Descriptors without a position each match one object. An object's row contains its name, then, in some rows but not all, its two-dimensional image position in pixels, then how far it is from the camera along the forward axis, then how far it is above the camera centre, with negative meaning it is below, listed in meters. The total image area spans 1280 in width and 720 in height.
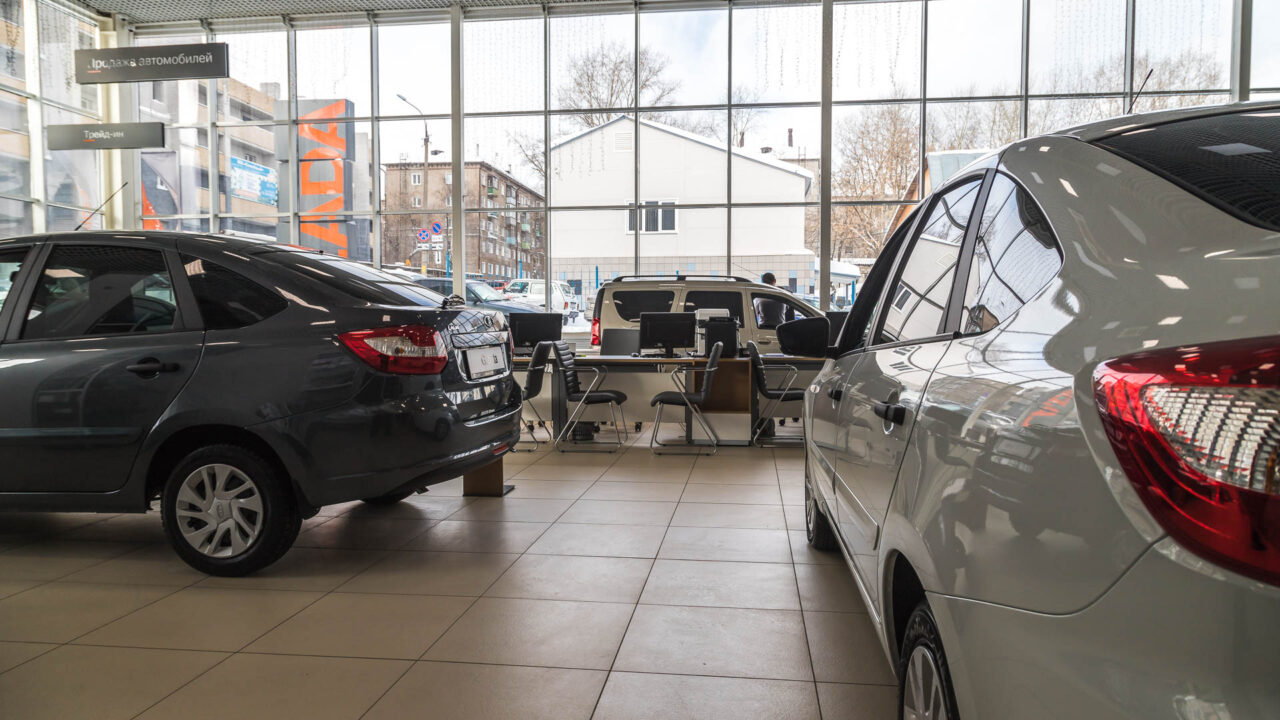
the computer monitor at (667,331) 7.84 -0.08
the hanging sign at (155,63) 9.66 +3.05
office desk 7.30 -0.58
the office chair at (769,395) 6.98 -0.62
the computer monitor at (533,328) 7.92 -0.05
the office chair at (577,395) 6.99 -0.62
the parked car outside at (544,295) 12.81 +0.43
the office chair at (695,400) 6.79 -0.65
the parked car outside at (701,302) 9.25 +0.24
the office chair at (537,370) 6.79 -0.39
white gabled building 12.28 +1.66
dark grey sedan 3.20 -0.27
